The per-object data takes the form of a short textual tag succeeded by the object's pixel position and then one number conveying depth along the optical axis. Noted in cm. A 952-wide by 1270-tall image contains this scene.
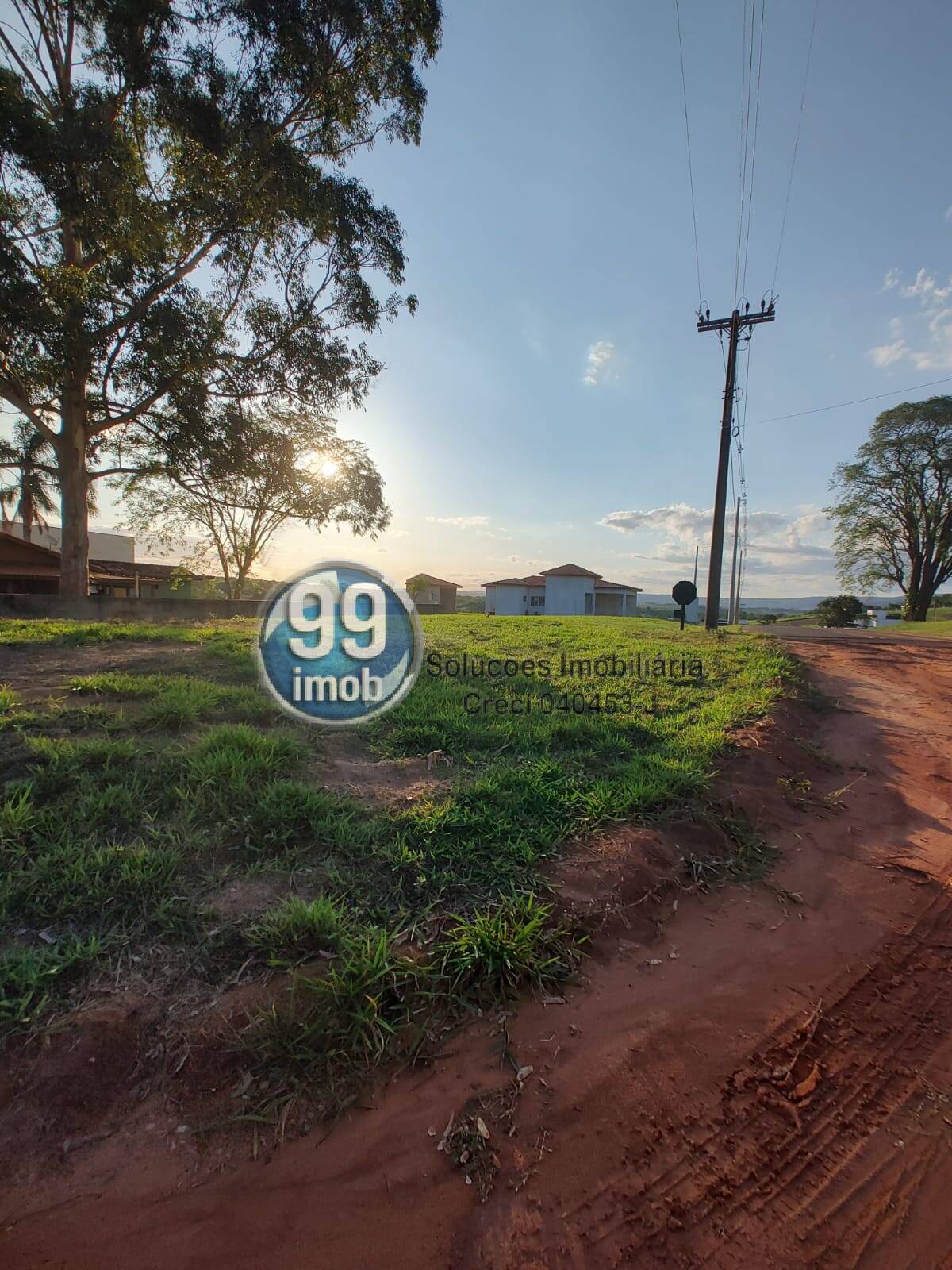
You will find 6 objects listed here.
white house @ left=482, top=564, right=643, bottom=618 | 4234
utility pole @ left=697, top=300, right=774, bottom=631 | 1212
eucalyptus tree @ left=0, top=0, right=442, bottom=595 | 856
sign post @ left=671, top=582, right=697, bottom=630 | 1259
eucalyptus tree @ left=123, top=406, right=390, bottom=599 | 1195
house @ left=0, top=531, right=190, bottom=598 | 1916
